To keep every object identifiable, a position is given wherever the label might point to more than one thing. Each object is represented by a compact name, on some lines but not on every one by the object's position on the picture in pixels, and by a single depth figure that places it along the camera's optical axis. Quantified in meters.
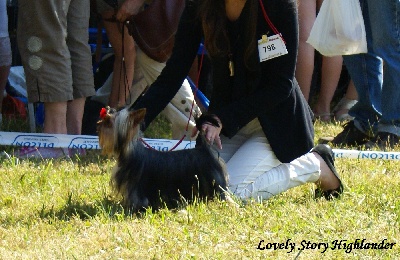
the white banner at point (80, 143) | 7.97
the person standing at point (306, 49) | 9.93
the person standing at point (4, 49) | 8.81
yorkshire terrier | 5.56
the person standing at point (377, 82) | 8.23
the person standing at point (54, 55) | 7.80
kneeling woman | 5.98
